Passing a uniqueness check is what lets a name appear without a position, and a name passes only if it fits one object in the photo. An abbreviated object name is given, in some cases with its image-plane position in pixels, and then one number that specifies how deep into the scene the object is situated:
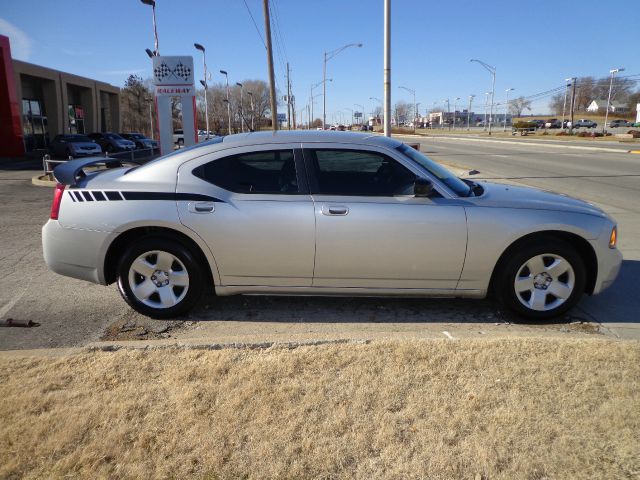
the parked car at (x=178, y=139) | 41.67
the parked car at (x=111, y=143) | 34.94
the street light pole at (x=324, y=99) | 55.06
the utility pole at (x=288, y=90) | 63.73
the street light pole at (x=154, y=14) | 25.98
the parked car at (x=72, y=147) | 27.02
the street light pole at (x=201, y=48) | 43.32
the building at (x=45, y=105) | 29.39
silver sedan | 4.16
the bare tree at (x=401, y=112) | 169.09
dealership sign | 16.73
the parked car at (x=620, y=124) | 88.30
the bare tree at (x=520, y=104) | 139.50
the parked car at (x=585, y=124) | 85.19
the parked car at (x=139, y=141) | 42.30
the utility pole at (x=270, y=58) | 24.03
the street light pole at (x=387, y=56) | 14.31
